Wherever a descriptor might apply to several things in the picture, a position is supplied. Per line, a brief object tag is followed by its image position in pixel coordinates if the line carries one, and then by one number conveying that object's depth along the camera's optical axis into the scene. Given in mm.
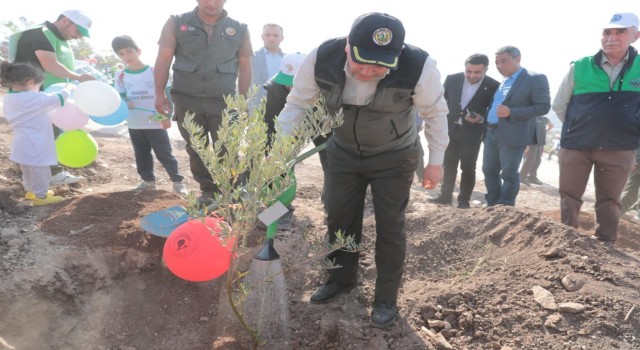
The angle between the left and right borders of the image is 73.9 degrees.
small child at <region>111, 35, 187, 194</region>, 4367
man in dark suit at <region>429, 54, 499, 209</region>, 4773
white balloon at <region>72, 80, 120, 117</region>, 3912
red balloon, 2180
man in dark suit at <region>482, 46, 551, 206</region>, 4531
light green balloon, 4160
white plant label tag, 2037
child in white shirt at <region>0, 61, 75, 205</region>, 3588
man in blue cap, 2021
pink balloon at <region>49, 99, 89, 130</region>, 3971
